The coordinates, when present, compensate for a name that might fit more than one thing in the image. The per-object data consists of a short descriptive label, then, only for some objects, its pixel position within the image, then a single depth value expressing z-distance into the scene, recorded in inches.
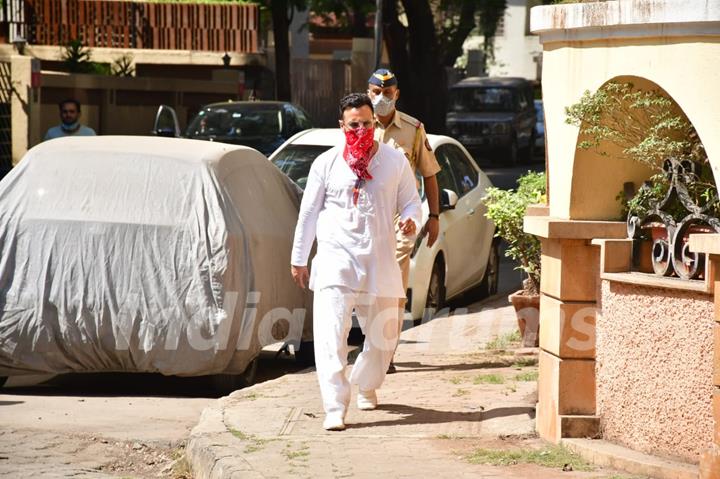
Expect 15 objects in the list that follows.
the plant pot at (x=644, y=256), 527.2
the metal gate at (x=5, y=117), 2149.4
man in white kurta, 593.0
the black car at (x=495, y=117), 3009.4
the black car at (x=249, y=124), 1577.3
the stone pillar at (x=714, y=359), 456.8
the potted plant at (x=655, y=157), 497.4
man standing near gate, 1150.3
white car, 919.7
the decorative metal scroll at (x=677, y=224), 486.6
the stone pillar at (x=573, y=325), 545.6
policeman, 708.7
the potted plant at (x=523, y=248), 795.4
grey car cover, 702.5
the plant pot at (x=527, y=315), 798.5
